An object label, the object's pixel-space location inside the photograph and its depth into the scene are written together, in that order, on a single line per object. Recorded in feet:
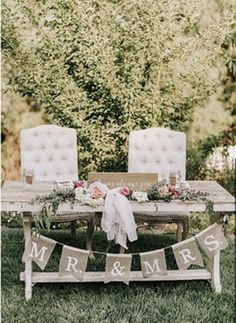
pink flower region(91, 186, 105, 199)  12.24
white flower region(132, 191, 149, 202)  12.26
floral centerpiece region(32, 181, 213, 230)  12.10
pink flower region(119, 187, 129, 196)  12.37
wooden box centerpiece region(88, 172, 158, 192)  12.94
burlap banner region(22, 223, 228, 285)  12.22
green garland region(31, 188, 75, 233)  12.02
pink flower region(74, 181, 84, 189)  13.00
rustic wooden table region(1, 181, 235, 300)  12.12
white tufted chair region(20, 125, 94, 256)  16.67
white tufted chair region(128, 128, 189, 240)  16.64
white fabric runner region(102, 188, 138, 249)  12.09
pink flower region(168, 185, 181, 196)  12.62
